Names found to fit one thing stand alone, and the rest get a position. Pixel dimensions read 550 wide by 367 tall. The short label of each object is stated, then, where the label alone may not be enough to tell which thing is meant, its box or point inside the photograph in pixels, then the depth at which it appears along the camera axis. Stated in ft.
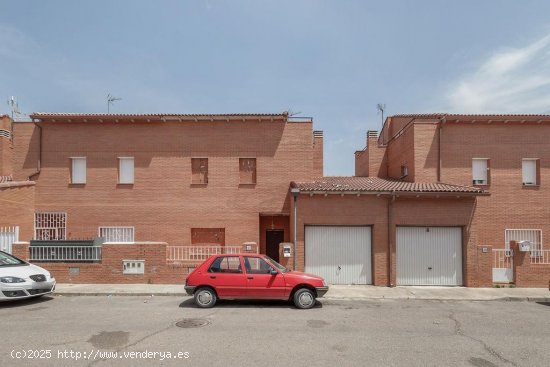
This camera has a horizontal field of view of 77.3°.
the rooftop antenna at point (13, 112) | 55.77
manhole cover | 23.90
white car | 29.12
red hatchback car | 29.40
